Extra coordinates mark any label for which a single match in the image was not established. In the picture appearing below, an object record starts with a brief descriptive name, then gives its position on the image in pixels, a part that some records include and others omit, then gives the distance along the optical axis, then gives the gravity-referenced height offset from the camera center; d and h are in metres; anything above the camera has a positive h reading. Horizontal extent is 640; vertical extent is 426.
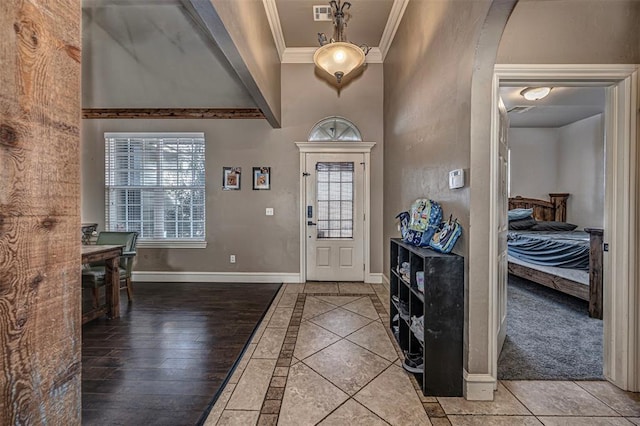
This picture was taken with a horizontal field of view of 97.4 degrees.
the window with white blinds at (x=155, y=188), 4.59 +0.37
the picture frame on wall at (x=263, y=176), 4.45 +0.55
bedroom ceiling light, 4.02 +1.72
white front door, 4.39 -0.12
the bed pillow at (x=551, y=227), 5.16 -0.30
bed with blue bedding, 3.00 -0.61
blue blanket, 3.66 -0.53
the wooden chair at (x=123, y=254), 3.29 -0.55
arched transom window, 4.40 +1.26
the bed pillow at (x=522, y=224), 5.21 -0.25
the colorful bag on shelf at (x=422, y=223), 2.15 -0.10
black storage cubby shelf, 1.84 -0.74
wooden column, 0.53 +0.00
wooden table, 2.99 -0.77
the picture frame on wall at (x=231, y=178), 4.48 +0.52
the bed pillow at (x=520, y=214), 5.37 -0.07
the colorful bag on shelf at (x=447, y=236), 1.91 -0.18
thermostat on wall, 1.86 +0.22
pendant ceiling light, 2.59 +1.47
